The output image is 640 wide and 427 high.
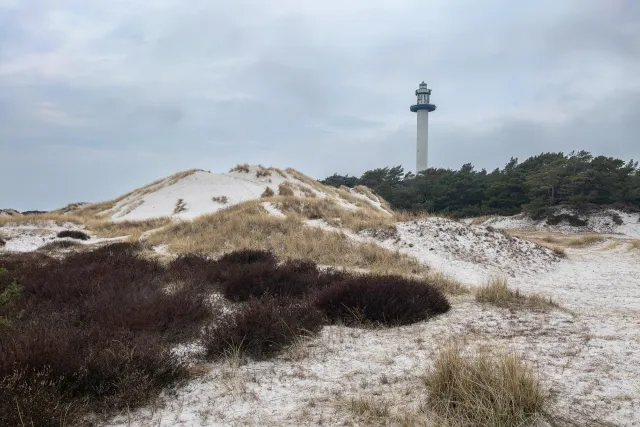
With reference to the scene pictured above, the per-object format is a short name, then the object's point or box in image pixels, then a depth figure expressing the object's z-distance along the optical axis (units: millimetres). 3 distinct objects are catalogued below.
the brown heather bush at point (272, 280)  6926
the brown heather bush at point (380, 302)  5641
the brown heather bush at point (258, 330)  4262
